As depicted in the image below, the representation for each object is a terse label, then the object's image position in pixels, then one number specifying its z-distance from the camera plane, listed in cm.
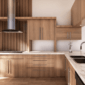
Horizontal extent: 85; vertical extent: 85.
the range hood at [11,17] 307
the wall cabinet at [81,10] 179
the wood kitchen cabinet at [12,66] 289
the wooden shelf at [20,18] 307
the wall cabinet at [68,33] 310
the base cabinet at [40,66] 289
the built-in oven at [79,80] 96
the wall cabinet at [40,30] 310
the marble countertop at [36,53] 288
